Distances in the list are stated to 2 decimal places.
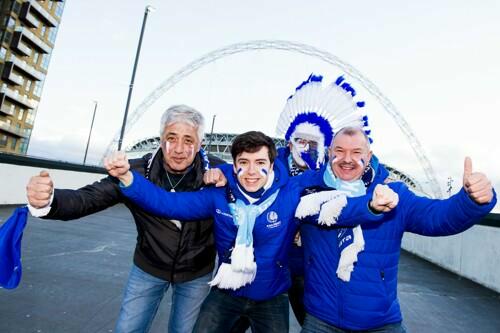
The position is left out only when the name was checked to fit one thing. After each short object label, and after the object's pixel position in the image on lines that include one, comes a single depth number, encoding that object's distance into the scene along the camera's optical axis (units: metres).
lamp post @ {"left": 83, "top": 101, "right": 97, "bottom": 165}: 38.00
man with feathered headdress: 2.75
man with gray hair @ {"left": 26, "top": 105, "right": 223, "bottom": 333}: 2.40
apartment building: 46.66
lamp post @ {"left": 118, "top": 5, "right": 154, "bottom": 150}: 14.77
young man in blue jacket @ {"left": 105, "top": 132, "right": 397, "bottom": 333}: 2.20
